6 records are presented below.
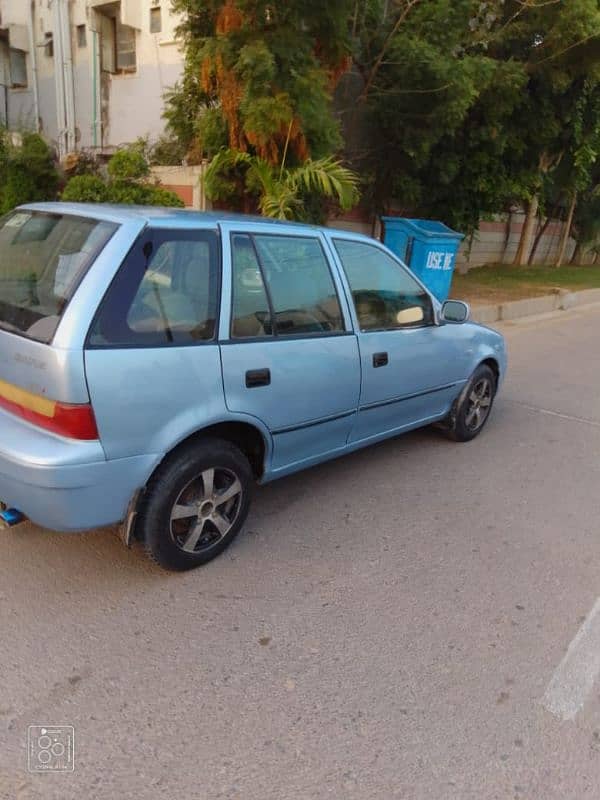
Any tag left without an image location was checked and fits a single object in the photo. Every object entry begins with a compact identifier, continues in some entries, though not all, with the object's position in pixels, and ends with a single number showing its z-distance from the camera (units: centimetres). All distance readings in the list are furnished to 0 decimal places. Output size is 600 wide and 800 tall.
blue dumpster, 954
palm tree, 791
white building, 1364
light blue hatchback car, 242
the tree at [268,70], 709
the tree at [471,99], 924
